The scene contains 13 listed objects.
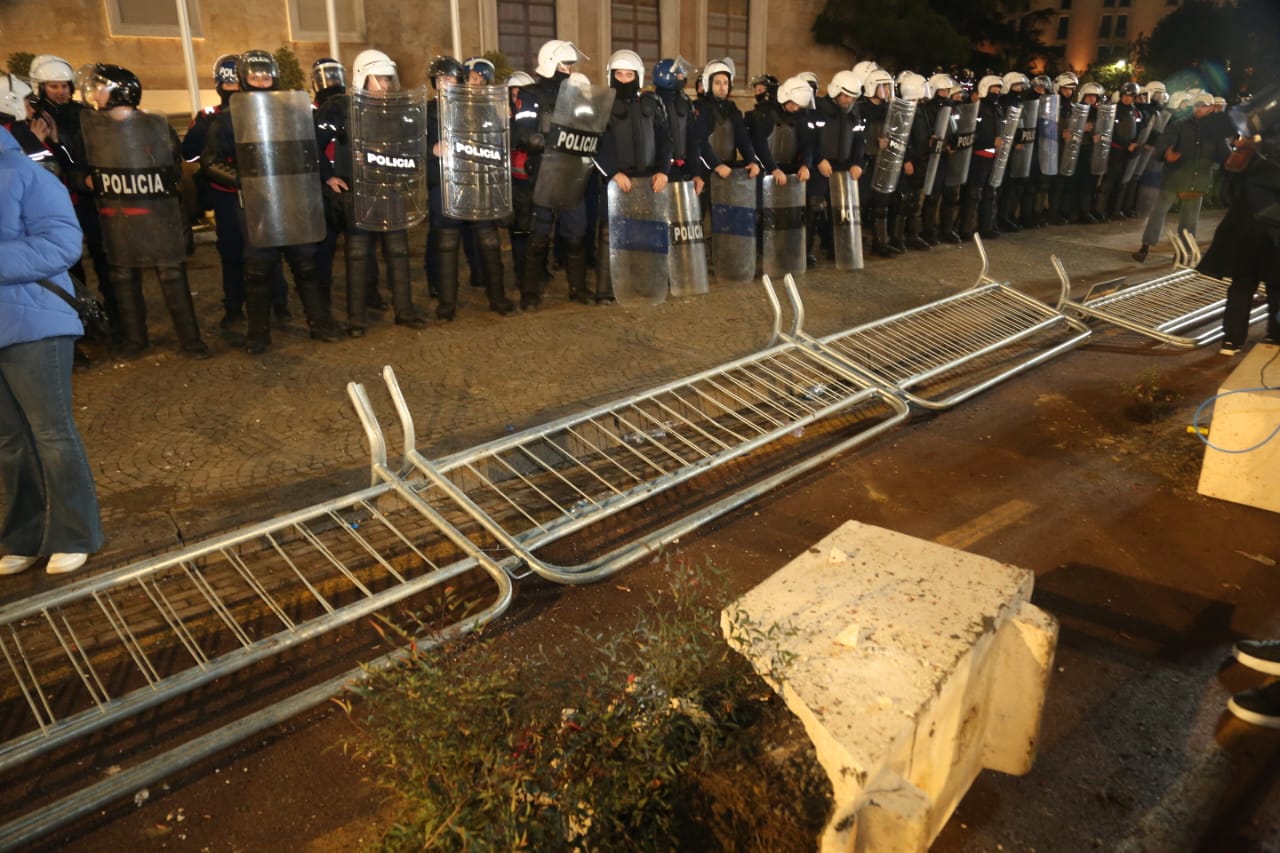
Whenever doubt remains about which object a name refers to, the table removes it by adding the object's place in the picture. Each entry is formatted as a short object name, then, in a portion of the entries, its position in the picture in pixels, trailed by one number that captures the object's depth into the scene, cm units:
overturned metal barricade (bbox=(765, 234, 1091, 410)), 597
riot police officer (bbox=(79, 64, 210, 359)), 579
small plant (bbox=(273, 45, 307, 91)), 1124
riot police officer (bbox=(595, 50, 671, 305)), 753
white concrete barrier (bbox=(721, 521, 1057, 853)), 204
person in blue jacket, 348
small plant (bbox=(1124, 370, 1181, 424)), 593
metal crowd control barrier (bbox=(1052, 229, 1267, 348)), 746
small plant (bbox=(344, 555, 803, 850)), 207
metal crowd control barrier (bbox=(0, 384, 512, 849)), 280
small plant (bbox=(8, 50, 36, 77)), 1017
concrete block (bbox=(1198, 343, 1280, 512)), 445
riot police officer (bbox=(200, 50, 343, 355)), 603
